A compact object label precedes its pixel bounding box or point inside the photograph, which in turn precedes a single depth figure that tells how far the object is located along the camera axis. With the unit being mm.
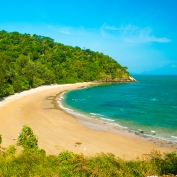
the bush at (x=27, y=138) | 16688
